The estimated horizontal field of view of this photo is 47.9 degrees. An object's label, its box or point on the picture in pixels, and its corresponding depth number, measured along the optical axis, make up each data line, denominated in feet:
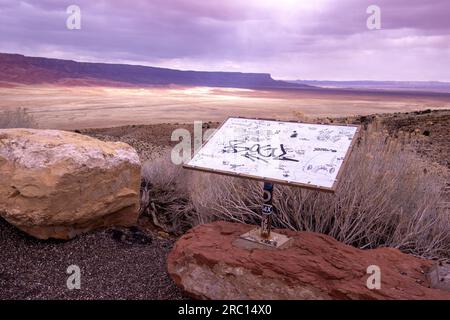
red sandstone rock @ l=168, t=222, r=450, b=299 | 11.84
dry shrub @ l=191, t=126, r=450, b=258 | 17.12
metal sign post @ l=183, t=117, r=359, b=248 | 13.01
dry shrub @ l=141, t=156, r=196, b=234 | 20.72
